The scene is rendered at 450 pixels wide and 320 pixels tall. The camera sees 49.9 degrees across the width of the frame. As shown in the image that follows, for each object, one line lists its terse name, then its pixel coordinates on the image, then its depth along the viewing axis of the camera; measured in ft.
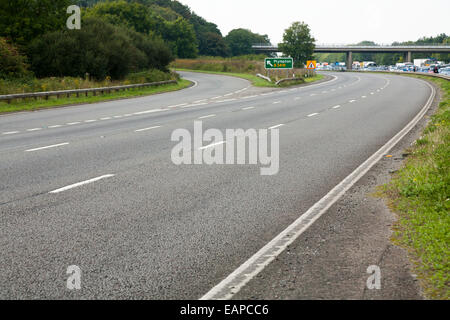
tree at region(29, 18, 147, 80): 117.70
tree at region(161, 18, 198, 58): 413.39
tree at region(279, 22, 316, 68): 381.19
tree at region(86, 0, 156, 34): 298.35
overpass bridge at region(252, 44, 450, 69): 428.44
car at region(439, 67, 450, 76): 290.76
